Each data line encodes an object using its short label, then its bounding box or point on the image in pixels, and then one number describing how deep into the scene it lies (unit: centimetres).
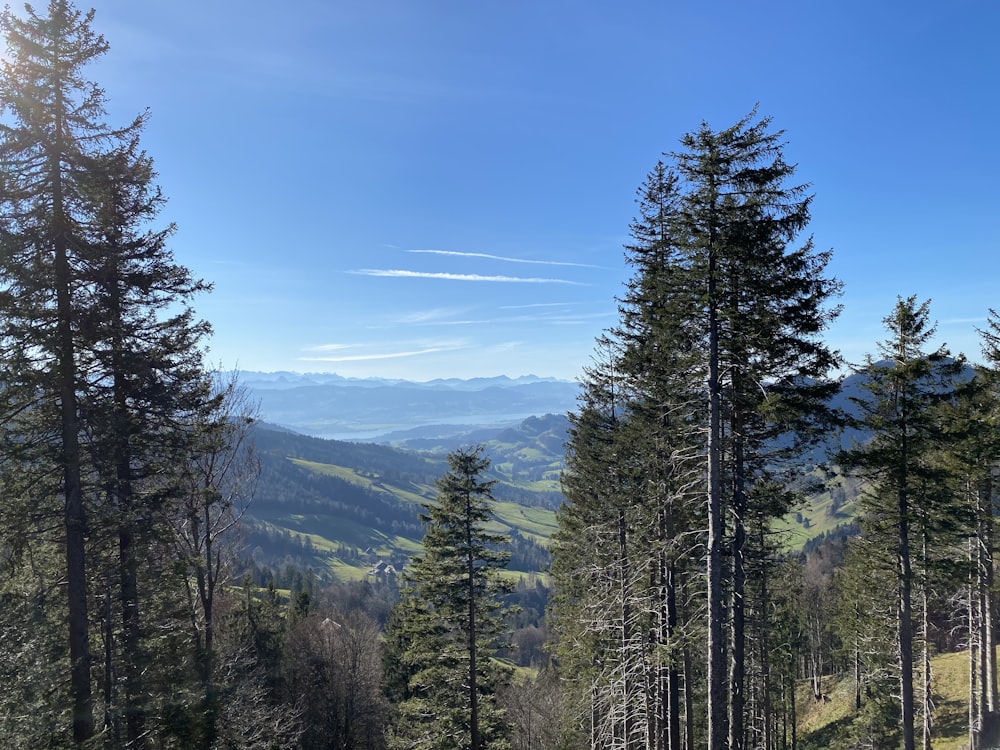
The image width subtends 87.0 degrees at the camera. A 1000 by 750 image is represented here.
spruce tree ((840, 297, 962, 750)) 1535
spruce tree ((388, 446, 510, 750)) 2005
